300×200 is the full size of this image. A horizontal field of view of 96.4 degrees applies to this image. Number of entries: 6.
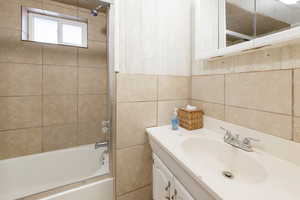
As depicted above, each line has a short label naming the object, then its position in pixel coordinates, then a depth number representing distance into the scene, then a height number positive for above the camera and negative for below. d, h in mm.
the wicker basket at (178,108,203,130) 1049 -165
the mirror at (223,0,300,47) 632 +447
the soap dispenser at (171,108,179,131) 1060 -194
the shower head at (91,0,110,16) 954 +715
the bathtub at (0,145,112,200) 1337 -781
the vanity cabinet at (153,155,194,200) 667 -502
